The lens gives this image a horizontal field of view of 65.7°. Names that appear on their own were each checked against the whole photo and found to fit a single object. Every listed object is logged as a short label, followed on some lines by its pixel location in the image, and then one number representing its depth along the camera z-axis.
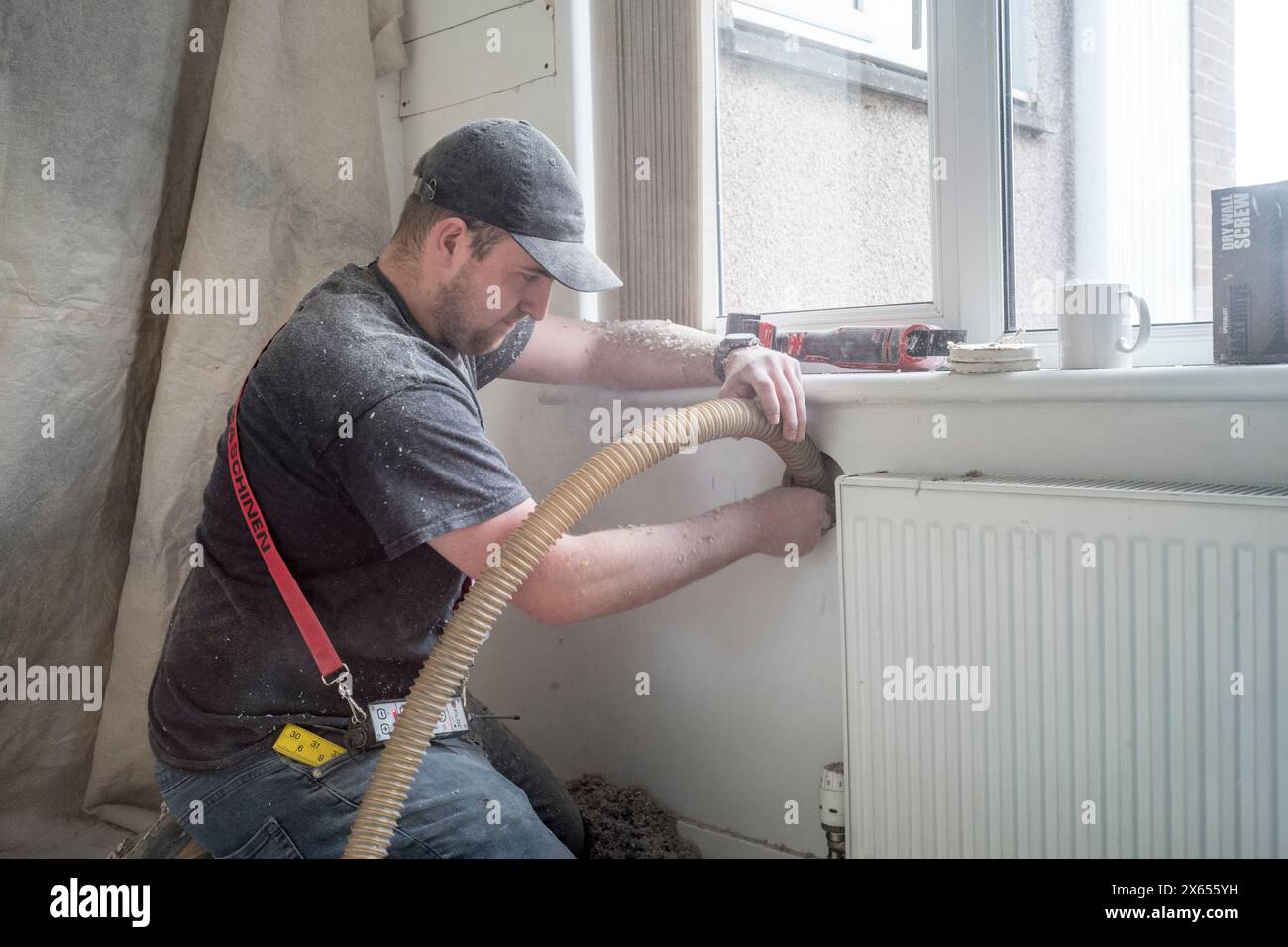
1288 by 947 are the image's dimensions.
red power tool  1.42
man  1.13
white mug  1.23
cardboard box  1.14
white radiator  1.02
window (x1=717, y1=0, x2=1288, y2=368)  1.31
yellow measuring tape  1.23
